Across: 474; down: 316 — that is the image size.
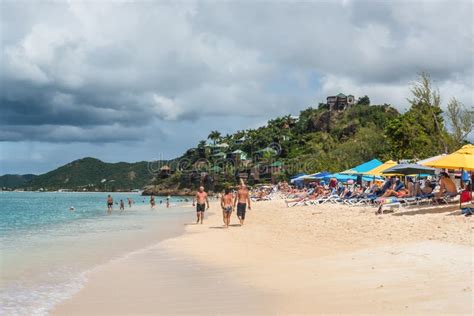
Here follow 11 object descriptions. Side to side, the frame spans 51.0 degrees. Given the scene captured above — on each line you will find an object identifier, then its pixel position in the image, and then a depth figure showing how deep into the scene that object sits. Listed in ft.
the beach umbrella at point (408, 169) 65.10
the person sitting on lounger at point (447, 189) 55.31
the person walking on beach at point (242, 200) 56.44
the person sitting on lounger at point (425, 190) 58.23
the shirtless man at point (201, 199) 63.62
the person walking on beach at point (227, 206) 57.41
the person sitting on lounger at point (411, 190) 62.65
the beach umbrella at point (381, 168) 80.17
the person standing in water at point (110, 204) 129.84
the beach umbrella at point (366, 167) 90.43
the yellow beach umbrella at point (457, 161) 47.70
